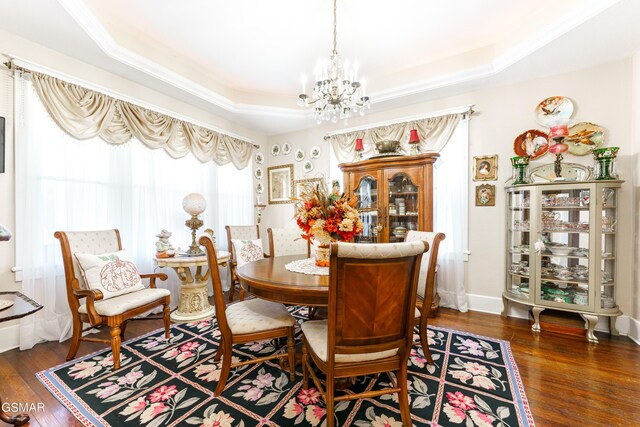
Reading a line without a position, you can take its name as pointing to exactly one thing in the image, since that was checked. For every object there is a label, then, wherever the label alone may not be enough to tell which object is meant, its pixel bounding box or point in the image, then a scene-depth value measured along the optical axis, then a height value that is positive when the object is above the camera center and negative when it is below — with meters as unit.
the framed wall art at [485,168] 3.06 +0.46
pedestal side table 2.82 -0.92
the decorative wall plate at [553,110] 2.72 +1.01
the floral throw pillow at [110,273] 2.11 -0.52
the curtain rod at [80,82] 2.16 +1.18
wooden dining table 1.51 -0.46
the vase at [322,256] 2.10 -0.38
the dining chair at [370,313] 1.19 -0.51
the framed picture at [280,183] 4.47 +0.43
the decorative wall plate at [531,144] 2.81 +0.68
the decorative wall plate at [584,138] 2.60 +0.68
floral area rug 1.48 -1.17
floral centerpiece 1.95 -0.07
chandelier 2.12 +0.94
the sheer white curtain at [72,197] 2.22 +0.12
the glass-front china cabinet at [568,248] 2.41 -0.41
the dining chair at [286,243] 3.12 -0.42
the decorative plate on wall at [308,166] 4.26 +0.68
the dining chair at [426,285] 1.79 -0.58
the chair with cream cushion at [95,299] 1.97 -0.72
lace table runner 1.88 -0.46
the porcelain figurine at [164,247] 2.84 -0.41
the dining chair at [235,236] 3.24 -0.38
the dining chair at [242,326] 1.67 -0.76
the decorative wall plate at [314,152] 4.21 +0.89
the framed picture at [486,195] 3.07 +0.14
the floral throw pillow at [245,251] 3.24 -0.53
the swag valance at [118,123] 2.32 +0.92
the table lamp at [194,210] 3.03 -0.01
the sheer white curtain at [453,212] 3.20 -0.06
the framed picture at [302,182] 4.18 +0.41
